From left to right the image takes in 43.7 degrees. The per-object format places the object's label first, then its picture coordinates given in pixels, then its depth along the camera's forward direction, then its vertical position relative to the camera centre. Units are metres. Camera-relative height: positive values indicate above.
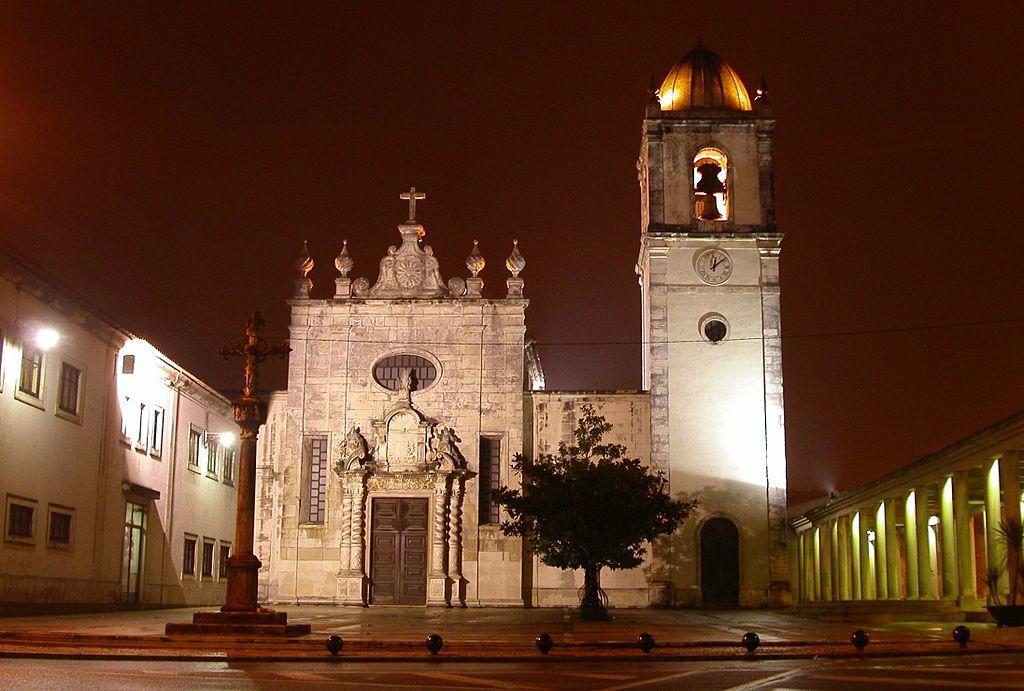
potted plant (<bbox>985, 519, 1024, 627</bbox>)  22.77 +0.16
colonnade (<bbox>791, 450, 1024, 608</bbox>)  25.92 +1.08
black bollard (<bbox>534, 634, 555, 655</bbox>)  15.50 -0.84
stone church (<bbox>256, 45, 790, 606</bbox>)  37.00 +4.65
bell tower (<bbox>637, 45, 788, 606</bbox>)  37.16 +7.06
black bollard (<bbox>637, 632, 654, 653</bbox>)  15.90 -0.84
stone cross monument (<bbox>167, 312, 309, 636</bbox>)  17.53 +0.49
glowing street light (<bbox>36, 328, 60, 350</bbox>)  25.47 +4.58
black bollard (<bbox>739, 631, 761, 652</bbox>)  16.02 -0.83
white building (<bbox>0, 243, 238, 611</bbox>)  24.50 +2.44
